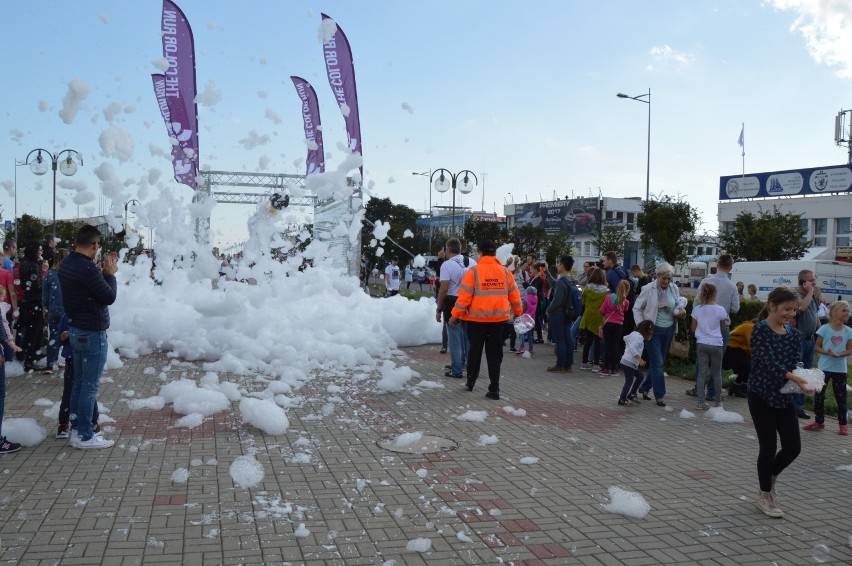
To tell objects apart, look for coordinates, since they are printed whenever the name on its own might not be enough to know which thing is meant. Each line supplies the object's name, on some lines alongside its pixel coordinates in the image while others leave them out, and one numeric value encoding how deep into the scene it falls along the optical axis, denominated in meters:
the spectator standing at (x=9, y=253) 10.48
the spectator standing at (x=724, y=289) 9.52
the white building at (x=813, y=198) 50.19
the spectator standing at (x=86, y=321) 6.10
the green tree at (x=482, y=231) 48.53
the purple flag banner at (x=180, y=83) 15.36
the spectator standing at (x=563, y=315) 11.73
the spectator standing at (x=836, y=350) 7.88
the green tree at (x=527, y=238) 51.83
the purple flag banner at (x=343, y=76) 18.27
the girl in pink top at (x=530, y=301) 13.75
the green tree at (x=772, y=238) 39.09
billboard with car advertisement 90.31
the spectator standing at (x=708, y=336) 8.73
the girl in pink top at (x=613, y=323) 10.51
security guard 9.09
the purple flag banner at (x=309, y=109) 18.21
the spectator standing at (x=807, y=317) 8.72
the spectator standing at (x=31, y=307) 9.99
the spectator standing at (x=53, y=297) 8.96
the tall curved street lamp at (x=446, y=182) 24.08
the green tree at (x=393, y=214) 54.86
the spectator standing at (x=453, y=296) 10.36
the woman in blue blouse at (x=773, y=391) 5.12
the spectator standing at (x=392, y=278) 24.86
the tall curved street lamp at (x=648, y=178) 43.00
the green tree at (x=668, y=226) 42.50
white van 28.05
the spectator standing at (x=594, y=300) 11.55
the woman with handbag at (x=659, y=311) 9.27
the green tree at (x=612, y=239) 46.16
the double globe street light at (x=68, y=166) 19.80
